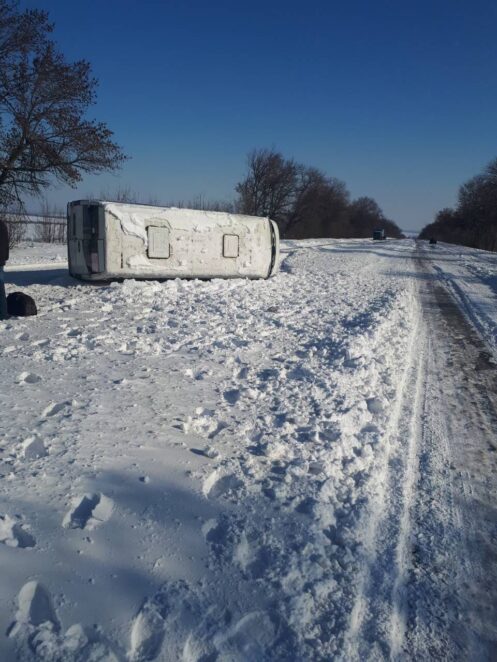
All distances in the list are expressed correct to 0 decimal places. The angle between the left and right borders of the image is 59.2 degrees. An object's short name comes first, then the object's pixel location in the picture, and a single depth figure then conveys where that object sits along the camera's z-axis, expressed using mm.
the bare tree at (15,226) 18081
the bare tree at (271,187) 60344
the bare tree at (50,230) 29516
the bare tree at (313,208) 68688
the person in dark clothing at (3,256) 6836
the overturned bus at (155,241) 9648
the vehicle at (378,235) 77650
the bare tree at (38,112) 12633
